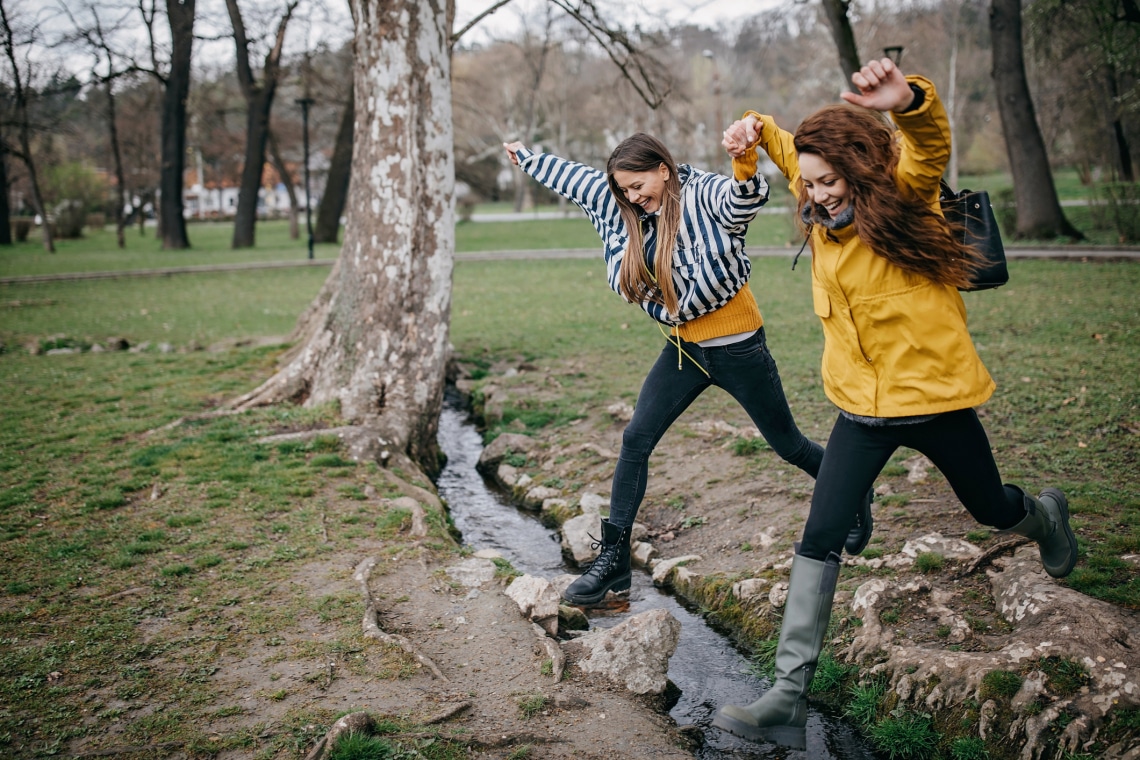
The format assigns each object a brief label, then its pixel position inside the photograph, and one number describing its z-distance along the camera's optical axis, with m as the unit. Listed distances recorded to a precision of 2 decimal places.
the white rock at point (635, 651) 4.12
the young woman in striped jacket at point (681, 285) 4.03
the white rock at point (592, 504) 6.44
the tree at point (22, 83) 25.83
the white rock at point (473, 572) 5.11
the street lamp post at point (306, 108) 26.73
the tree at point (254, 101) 27.55
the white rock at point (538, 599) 4.61
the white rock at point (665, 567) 5.55
